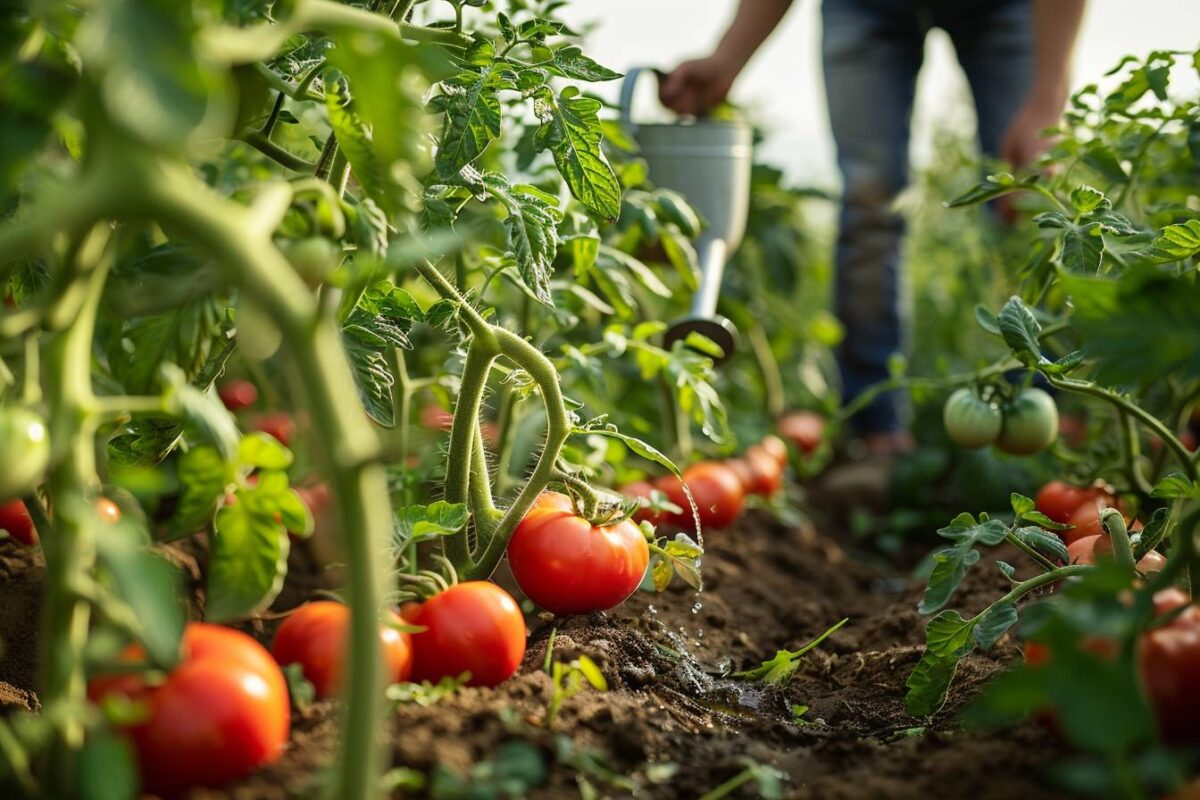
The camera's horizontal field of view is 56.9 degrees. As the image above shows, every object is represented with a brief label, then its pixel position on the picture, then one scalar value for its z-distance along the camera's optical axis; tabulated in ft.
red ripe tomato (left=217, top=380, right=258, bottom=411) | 9.08
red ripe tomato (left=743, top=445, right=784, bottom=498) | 9.00
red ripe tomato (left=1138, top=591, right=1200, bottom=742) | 3.42
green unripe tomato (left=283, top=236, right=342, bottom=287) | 3.50
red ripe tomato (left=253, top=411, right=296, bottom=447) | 7.67
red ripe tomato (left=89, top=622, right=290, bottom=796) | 3.20
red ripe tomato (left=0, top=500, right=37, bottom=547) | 5.42
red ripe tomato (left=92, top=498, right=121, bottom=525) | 4.59
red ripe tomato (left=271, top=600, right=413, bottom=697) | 4.05
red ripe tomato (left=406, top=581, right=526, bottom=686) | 4.28
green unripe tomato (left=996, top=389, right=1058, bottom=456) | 6.89
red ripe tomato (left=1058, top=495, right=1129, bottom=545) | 5.58
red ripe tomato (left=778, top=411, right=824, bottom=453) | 11.30
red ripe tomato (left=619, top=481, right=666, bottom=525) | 6.70
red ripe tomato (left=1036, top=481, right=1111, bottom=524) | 6.57
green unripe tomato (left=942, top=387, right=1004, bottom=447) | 6.92
